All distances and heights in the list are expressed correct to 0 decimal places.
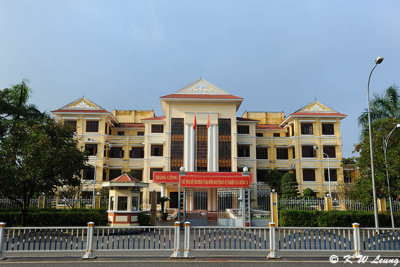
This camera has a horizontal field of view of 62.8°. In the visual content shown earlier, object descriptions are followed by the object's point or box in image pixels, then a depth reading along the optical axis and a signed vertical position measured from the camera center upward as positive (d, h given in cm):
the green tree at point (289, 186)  3106 +65
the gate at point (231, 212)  1980 -142
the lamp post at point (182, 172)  2014 +122
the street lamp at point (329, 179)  3418 +141
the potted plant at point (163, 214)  2630 -175
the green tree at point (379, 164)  1847 +171
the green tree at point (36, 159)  1712 +170
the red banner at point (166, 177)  2459 +111
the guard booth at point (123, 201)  1852 -54
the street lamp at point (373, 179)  1570 +65
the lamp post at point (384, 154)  1807 +227
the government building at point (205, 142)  3441 +558
